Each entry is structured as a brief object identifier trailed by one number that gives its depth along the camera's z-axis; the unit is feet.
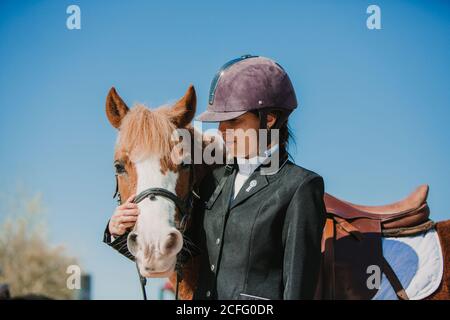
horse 11.68
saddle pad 15.64
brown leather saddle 14.16
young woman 11.77
